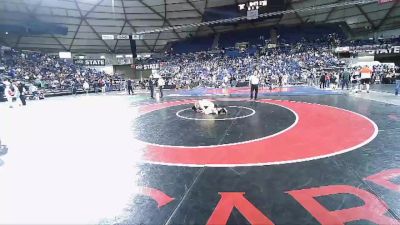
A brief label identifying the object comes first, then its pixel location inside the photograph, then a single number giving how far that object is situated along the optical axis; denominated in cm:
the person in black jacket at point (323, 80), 2047
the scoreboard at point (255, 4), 2787
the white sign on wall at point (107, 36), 3431
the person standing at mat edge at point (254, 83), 1425
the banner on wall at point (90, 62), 3966
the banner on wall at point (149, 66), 4242
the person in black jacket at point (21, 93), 1650
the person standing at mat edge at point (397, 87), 1396
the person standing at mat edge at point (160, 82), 1758
